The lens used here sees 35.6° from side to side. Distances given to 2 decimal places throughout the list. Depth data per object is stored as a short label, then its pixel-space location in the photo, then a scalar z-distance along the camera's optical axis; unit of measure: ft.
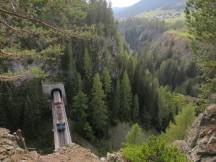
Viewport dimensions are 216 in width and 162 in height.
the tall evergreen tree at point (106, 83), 250.18
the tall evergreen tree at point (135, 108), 258.98
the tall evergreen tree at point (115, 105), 253.24
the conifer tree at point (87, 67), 258.57
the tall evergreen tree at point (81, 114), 230.68
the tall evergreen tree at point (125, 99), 253.85
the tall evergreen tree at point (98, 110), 229.86
